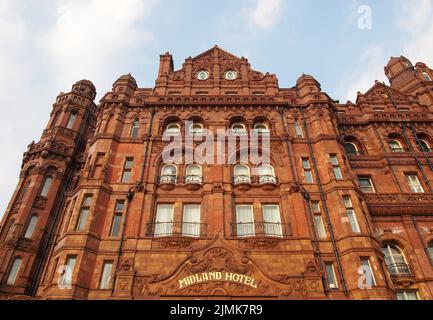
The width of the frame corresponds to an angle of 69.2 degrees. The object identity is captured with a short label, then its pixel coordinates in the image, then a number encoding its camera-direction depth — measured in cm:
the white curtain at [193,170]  2442
